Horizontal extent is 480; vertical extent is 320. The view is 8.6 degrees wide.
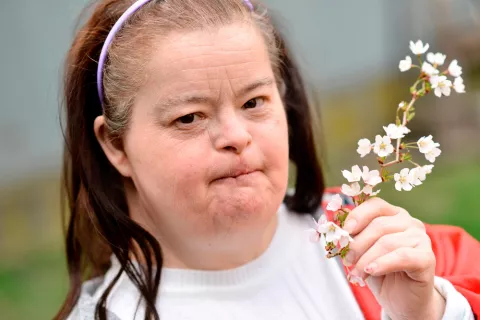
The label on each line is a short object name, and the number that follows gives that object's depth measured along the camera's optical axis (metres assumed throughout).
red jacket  2.69
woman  2.66
